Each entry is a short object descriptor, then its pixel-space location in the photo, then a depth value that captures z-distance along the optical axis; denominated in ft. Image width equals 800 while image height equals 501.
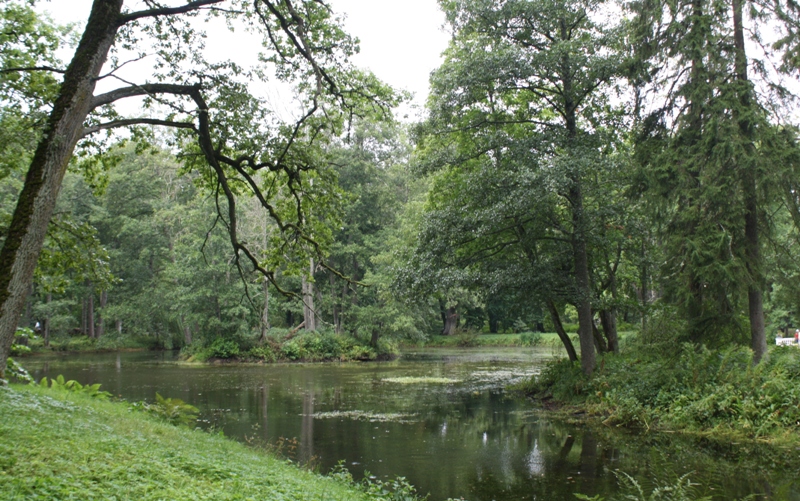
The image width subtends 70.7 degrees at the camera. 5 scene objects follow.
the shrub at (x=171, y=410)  33.99
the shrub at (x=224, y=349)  106.52
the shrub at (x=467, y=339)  156.97
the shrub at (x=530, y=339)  147.54
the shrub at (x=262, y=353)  105.77
